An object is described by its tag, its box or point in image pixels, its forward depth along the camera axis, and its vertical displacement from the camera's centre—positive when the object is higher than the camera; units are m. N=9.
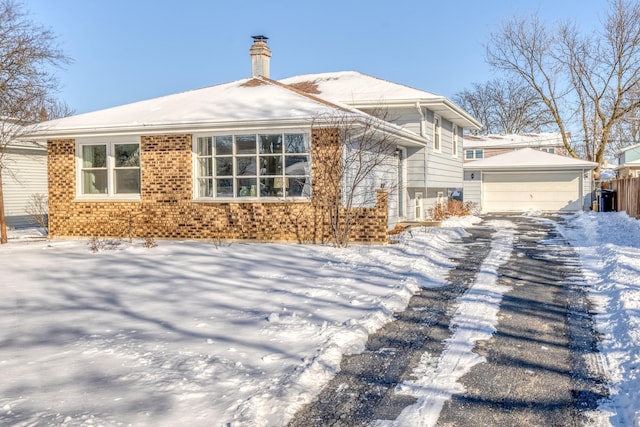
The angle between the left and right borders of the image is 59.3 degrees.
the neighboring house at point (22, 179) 20.28 +0.81
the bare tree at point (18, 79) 17.19 +3.96
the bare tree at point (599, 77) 33.12 +7.47
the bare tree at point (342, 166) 12.48 +0.77
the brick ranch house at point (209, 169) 12.99 +0.79
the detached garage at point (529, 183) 28.30 +0.79
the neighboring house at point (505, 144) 44.44 +4.41
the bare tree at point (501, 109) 57.22 +9.61
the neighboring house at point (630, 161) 39.68 +2.82
